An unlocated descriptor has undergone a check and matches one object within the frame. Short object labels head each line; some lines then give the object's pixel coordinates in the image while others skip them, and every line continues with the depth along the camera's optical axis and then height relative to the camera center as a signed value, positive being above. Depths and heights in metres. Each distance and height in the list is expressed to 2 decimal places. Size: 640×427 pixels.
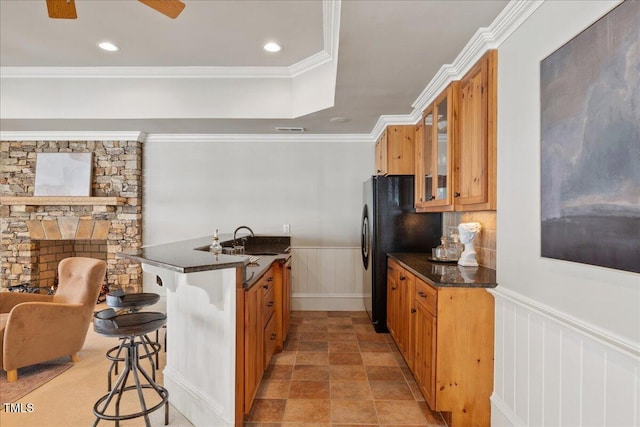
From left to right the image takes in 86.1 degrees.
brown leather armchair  2.55 -0.83
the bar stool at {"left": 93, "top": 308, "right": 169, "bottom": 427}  1.80 -0.62
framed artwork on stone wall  4.45 +0.53
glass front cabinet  2.54 +0.53
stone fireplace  4.49 +0.02
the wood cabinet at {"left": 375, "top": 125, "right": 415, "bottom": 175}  3.73 +0.73
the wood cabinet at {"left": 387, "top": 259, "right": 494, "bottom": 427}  2.04 -0.82
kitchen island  1.90 -0.70
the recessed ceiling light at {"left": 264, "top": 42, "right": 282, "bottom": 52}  3.12 +1.57
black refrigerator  3.57 -0.05
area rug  2.38 -1.26
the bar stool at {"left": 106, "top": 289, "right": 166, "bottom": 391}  2.09 -0.57
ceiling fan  1.78 +1.10
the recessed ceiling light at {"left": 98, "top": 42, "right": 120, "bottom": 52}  3.13 +1.56
